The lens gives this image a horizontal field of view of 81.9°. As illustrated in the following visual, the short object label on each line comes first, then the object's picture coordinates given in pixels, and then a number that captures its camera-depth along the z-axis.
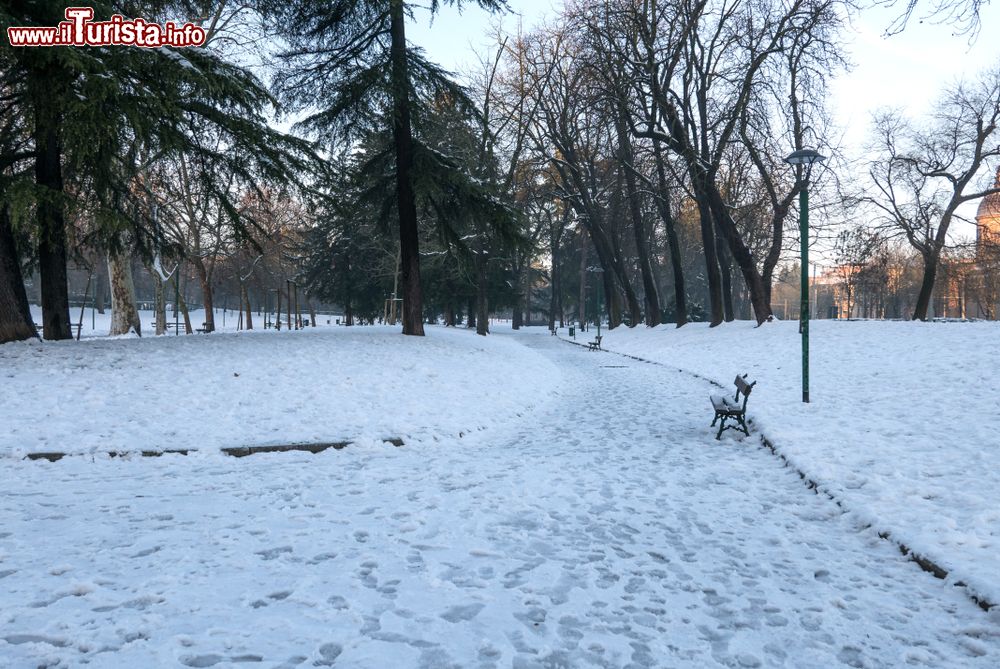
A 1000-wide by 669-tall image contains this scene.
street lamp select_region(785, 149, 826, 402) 10.65
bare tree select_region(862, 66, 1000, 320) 25.34
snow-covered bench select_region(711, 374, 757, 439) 9.12
